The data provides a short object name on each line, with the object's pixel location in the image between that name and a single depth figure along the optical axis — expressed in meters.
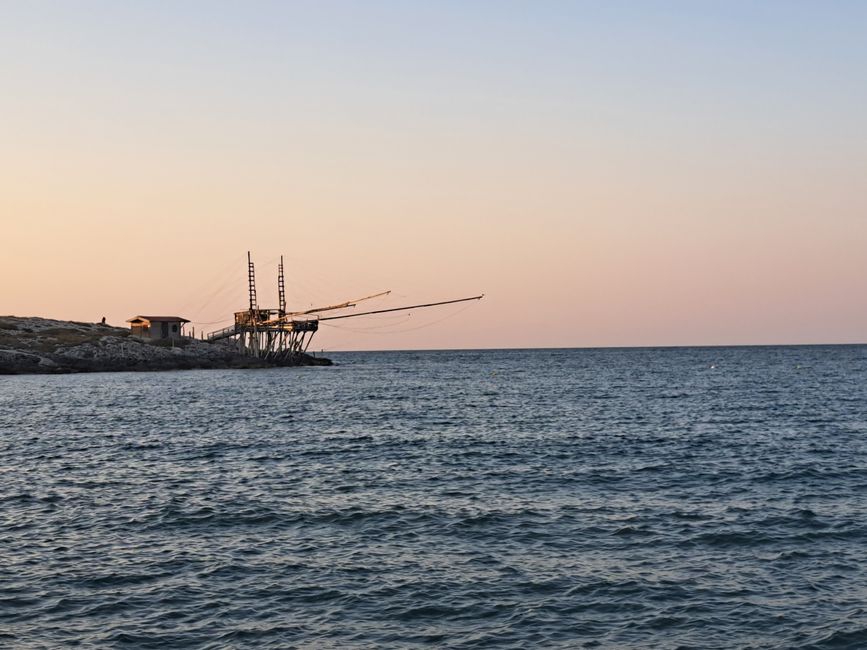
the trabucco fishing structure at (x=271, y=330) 151.38
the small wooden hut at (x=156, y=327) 146.00
